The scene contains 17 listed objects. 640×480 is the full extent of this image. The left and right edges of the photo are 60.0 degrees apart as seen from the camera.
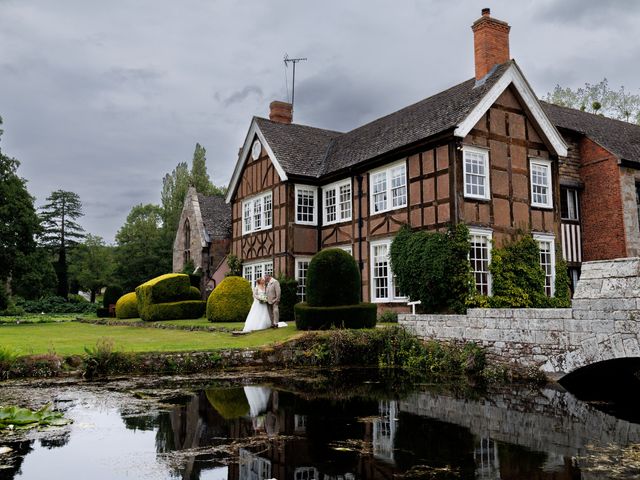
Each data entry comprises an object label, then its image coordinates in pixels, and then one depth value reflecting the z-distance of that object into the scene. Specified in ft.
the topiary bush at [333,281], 57.31
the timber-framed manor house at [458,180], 63.31
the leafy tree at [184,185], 178.91
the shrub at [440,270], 59.06
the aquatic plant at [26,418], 25.88
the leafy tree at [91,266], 198.80
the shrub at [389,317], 65.67
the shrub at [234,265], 93.97
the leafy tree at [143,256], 156.76
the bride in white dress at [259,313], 61.05
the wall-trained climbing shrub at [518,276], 61.62
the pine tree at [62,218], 207.64
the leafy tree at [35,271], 104.32
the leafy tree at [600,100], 134.10
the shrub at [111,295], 116.78
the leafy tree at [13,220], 103.00
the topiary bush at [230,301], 75.36
